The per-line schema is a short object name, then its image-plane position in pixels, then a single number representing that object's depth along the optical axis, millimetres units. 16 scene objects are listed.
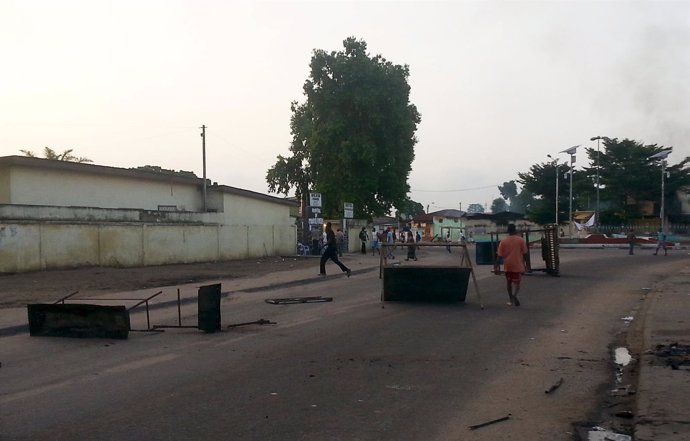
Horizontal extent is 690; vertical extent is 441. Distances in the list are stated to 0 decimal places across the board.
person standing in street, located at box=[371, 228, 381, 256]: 46625
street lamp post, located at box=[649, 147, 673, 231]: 55994
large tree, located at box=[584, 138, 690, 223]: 70938
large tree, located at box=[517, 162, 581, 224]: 78312
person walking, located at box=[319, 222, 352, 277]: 23203
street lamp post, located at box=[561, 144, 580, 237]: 57250
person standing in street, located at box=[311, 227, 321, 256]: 40781
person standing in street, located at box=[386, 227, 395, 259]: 44762
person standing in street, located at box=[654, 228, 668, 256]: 41938
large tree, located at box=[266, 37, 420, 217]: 50844
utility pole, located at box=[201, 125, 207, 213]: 54750
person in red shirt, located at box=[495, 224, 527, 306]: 14695
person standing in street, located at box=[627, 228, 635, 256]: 42188
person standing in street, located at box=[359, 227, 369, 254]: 45275
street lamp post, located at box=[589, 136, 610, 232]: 66600
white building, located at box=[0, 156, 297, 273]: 26188
